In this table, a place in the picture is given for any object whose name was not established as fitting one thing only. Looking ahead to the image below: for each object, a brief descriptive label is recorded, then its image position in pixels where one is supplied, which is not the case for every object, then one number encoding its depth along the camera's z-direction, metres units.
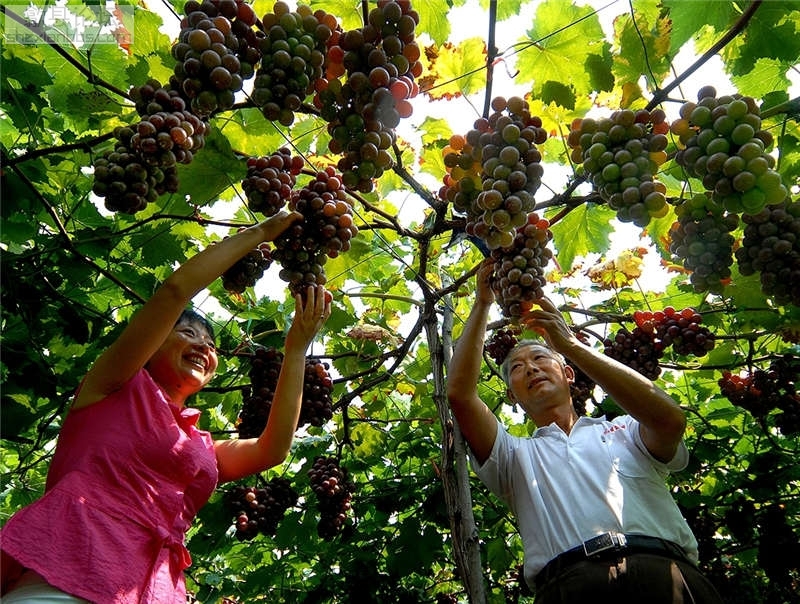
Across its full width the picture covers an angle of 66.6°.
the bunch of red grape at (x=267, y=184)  2.01
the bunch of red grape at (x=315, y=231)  2.02
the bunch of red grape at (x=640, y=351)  3.19
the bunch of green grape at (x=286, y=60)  1.61
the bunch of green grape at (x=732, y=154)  1.59
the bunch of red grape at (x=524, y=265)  2.06
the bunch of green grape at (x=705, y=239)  1.95
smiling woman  1.62
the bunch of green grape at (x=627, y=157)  1.67
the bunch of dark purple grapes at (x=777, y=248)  1.93
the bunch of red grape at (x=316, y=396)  3.10
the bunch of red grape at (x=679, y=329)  3.03
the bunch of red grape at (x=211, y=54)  1.54
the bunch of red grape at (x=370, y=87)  1.64
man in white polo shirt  2.05
